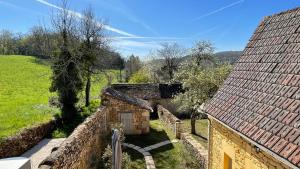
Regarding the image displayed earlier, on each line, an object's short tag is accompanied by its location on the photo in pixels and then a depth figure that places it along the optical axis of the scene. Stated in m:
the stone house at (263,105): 4.16
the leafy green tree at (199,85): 16.31
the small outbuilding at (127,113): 16.29
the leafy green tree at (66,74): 14.42
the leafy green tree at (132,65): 43.95
